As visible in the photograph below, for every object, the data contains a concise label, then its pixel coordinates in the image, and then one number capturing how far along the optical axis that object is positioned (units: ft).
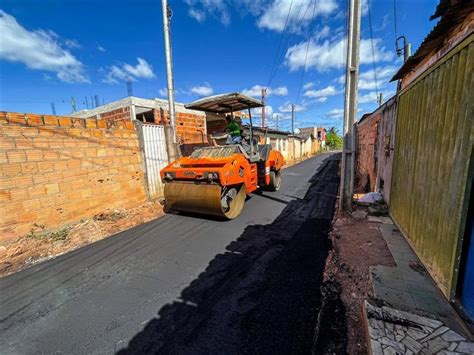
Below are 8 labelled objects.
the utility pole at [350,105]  14.17
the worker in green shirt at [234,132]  19.81
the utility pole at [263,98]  79.05
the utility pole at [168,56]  18.89
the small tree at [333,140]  148.56
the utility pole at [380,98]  52.76
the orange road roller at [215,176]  14.42
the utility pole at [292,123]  77.27
